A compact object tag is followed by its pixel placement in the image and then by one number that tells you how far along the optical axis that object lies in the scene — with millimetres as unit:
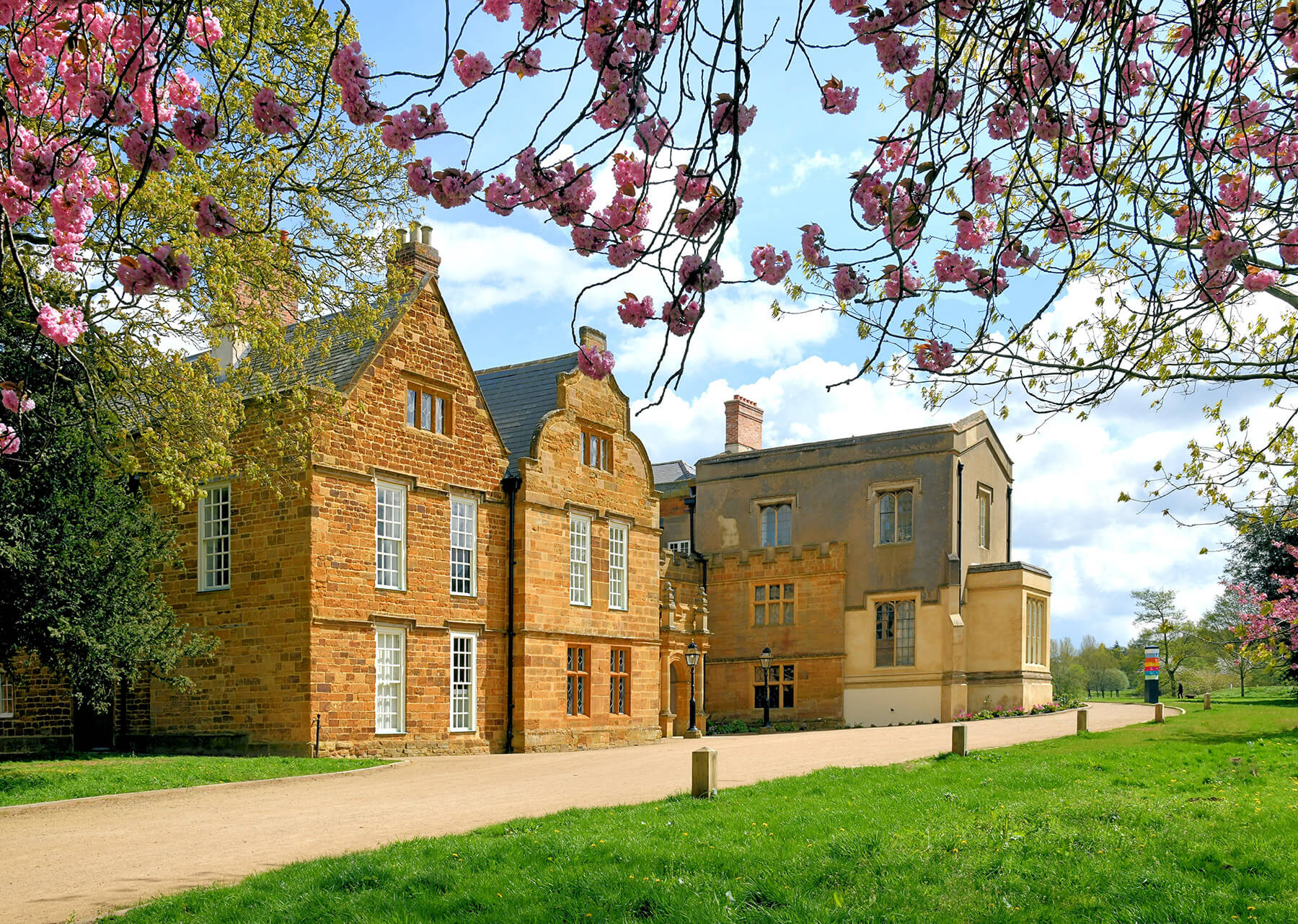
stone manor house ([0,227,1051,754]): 22859
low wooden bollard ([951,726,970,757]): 19070
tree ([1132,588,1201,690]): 57781
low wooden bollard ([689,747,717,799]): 14211
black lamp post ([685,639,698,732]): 32406
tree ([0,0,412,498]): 14102
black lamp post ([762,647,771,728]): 35438
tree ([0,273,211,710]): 18234
